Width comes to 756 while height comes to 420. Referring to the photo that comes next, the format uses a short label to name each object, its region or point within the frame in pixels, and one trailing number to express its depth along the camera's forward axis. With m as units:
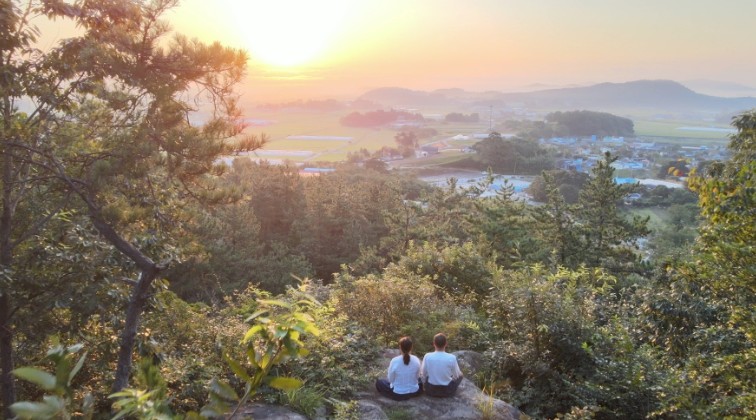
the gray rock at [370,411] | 5.50
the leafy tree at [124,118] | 5.26
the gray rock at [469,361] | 7.39
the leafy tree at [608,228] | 17.94
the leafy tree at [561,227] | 18.16
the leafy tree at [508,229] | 19.05
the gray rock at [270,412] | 4.96
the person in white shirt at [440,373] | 6.07
